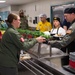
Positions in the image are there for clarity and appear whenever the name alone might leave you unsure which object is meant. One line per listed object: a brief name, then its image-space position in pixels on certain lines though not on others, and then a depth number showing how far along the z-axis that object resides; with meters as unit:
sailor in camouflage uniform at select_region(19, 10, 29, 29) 6.24
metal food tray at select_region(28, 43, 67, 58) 2.35
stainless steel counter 1.97
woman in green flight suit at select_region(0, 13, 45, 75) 2.03
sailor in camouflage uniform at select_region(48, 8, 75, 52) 2.15
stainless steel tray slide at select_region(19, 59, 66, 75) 1.94
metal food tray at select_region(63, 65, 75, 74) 1.77
